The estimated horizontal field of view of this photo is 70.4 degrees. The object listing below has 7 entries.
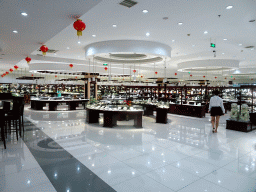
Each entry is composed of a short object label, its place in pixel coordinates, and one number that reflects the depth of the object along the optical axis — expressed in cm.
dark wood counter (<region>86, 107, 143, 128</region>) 734
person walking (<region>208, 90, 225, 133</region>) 676
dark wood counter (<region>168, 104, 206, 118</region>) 1052
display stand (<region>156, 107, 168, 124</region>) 854
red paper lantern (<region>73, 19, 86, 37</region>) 351
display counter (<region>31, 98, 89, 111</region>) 1258
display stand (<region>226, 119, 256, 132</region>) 686
